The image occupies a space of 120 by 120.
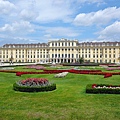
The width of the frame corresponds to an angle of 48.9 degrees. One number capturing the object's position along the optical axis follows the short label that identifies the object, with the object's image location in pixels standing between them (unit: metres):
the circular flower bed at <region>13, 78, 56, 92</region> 7.64
